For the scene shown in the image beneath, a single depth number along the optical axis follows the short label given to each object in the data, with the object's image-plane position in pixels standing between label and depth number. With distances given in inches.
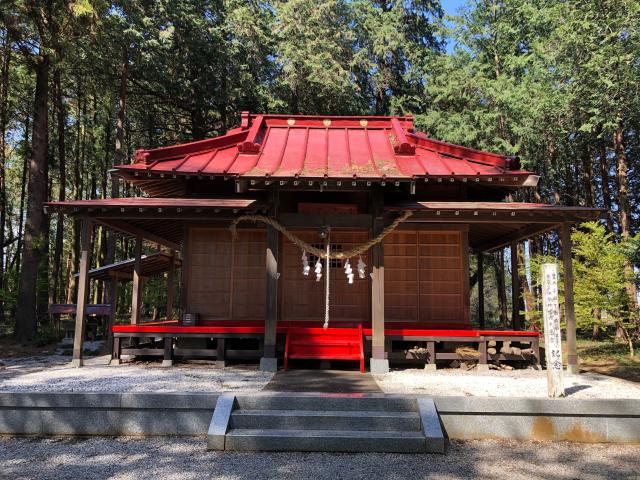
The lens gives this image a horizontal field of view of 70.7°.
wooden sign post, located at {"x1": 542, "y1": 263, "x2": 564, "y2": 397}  222.5
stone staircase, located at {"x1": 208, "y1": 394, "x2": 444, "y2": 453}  190.7
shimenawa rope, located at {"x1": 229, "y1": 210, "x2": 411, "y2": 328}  332.5
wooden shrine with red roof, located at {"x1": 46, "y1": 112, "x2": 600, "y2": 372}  331.9
